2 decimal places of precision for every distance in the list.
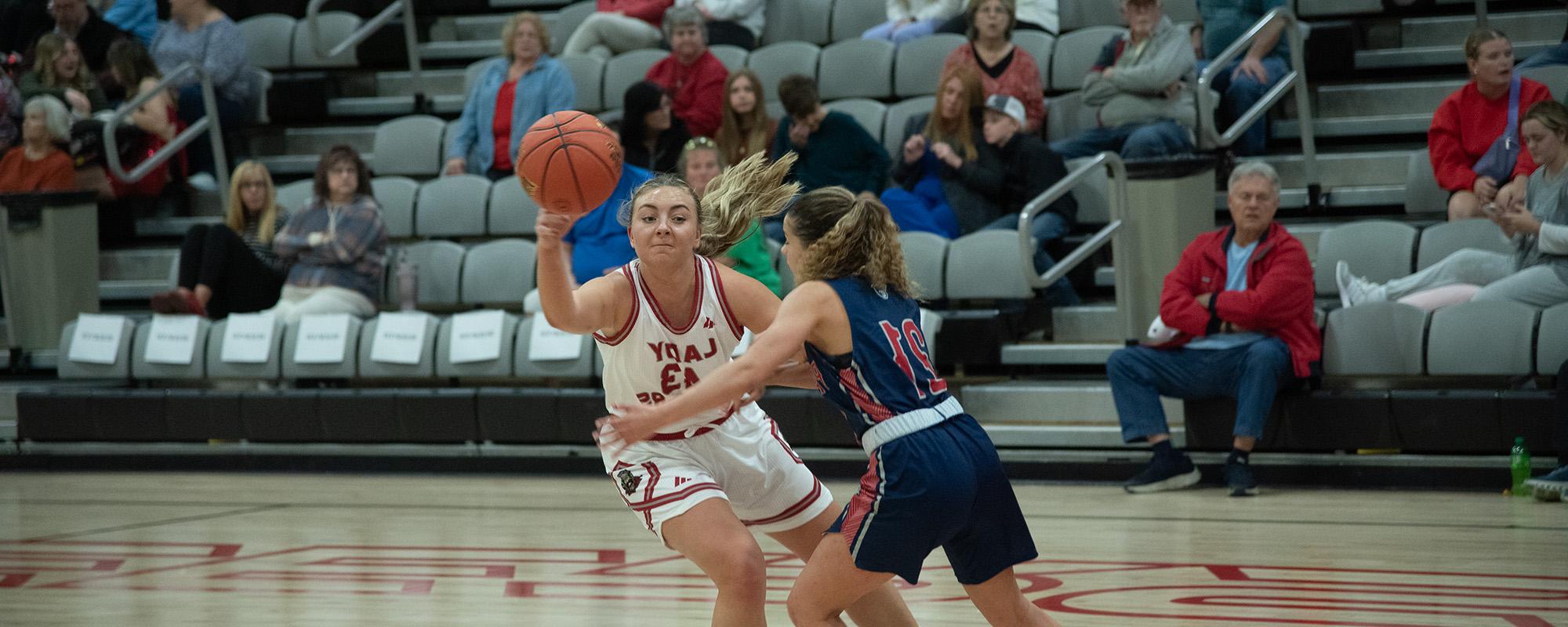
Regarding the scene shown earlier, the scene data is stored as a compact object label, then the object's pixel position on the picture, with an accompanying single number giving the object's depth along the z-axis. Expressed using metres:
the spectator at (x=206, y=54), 19.17
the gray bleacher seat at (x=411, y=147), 18.56
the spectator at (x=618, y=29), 18.64
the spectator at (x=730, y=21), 18.48
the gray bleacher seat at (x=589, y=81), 18.11
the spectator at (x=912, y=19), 17.55
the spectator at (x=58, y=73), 18.59
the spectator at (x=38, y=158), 17.81
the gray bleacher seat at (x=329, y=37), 20.73
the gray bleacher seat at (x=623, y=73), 18.00
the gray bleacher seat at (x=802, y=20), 18.91
